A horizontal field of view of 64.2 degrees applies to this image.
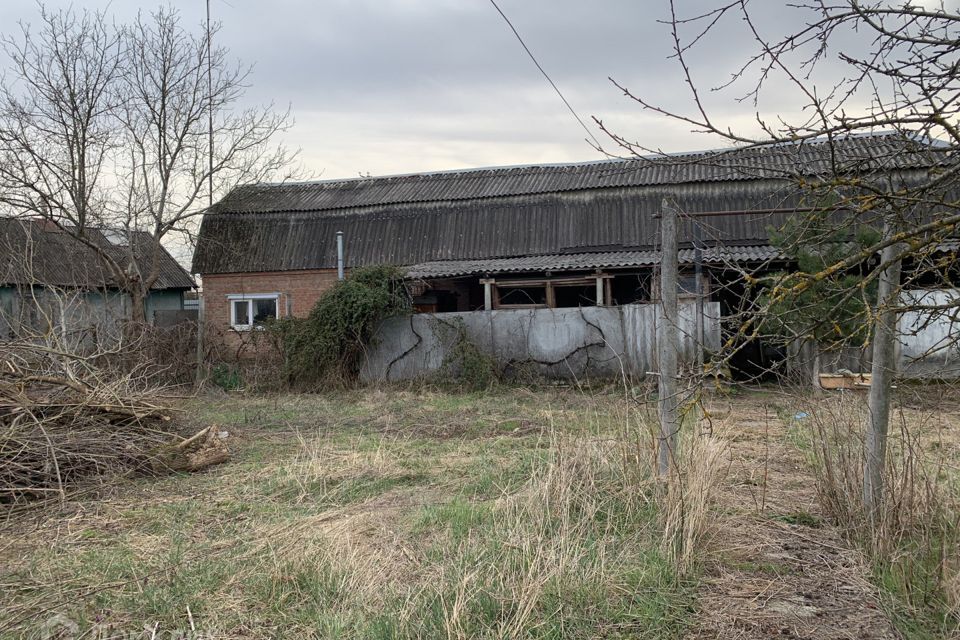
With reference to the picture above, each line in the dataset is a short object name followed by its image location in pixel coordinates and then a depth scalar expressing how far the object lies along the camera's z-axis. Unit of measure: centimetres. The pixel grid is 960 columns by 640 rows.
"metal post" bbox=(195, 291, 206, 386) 1717
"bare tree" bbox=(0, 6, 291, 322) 1747
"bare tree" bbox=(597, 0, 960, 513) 321
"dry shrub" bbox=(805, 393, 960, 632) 404
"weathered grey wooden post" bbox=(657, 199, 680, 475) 571
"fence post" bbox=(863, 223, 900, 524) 470
